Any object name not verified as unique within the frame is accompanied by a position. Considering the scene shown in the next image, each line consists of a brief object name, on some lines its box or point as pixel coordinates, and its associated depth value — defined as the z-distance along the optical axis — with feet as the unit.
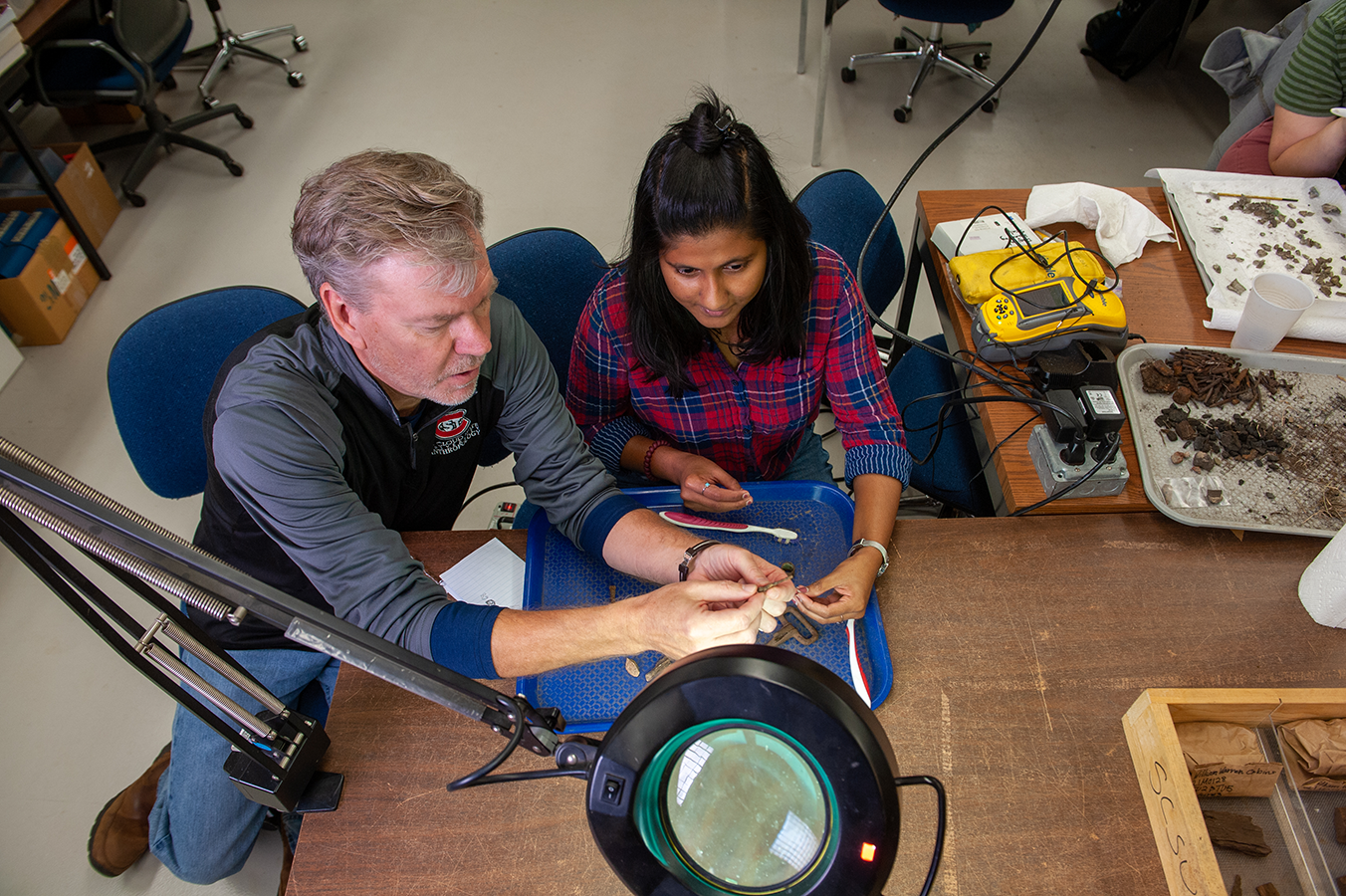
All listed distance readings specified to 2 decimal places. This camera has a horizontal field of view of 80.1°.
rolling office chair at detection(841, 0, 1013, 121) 10.13
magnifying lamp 1.91
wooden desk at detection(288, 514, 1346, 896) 3.19
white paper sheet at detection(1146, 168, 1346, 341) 5.12
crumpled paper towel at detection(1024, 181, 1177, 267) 5.60
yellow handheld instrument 4.91
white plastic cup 4.81
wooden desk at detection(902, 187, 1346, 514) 4.47
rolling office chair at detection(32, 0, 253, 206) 9.50
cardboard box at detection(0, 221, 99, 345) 8.89
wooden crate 2.92
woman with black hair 3.97
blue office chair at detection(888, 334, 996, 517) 5.74
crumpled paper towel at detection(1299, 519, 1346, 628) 3.69
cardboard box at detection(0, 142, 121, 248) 9.48
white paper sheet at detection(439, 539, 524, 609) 4.09
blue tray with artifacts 3.68
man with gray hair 3.35
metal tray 4.15
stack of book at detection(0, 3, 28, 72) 8.72
